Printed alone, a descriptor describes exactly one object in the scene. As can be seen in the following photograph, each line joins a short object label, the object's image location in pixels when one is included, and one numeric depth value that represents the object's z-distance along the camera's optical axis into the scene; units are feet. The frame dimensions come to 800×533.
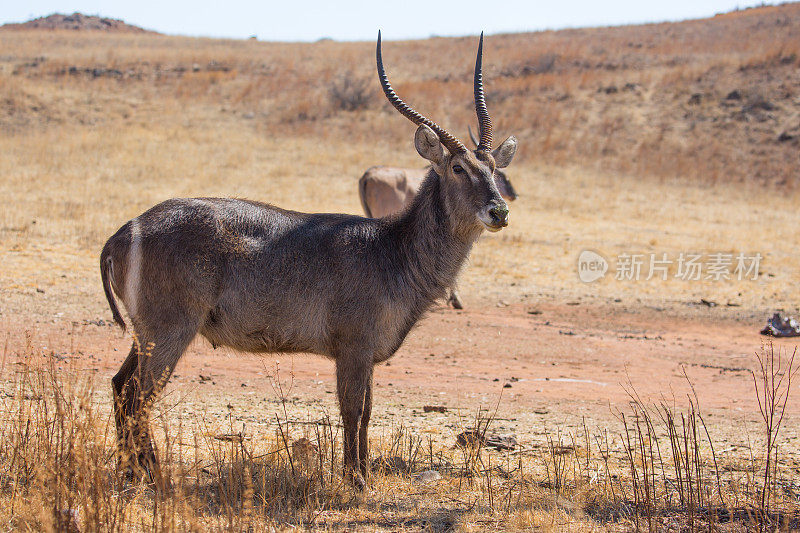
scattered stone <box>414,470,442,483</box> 34.91
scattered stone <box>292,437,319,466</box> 33.34
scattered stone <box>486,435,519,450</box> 40.45
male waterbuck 33.12
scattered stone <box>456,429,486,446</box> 38.63
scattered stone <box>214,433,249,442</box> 36.57
